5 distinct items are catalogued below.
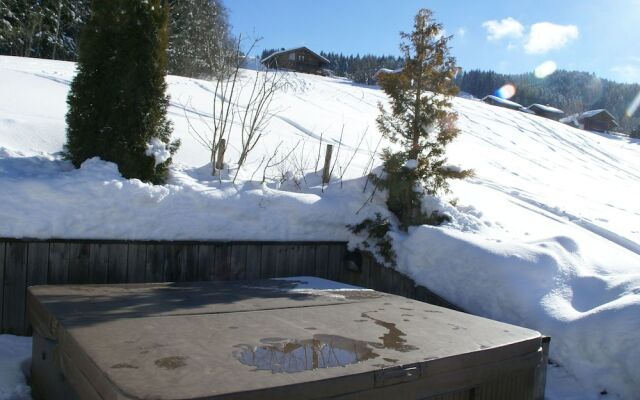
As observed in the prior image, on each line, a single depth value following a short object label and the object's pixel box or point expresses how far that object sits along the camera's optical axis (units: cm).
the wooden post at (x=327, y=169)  680
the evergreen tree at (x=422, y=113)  641
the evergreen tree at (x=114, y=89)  498
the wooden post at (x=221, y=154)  625
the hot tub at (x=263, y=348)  203
